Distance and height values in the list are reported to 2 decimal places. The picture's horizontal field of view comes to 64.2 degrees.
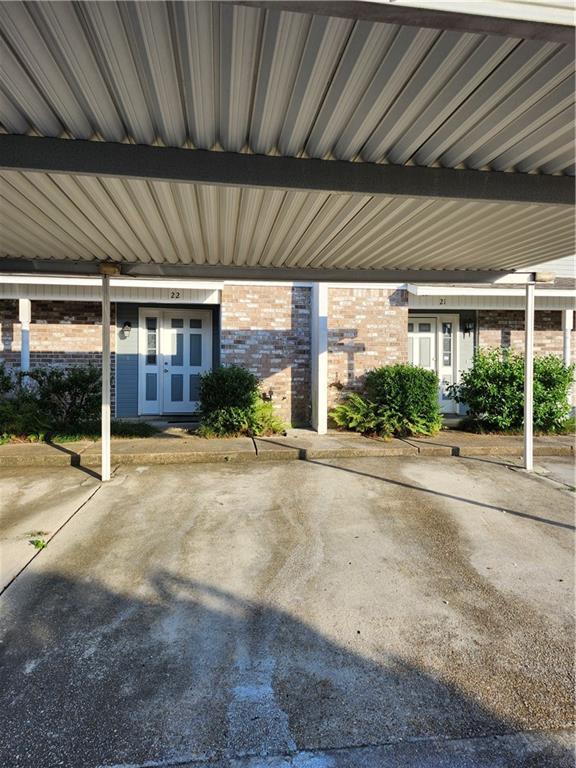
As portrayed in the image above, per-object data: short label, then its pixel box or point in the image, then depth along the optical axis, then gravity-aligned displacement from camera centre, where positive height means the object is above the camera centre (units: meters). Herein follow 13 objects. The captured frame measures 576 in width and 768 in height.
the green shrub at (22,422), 7.74 -0.79
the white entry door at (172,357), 10.65 +0.46
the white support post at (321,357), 9.06 +0.43
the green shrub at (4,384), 8.10 -0.15
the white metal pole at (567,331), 10.27 +1.13
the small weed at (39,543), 3.83 -1.42
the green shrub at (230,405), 8.33 -0.51
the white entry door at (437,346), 11.34 +0.83
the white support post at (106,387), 5.93 -0.14
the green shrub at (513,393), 8.73 -0.26
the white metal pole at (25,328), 9.30 +0.98
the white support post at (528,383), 6.45 -0.04
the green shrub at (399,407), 8.56 -0.53
